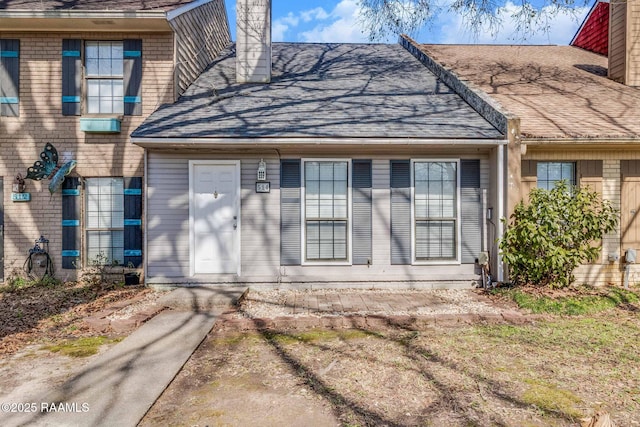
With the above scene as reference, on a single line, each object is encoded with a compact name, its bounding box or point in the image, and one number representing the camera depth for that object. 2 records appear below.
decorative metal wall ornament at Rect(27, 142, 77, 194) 7.04
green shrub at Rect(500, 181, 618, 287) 6.07
